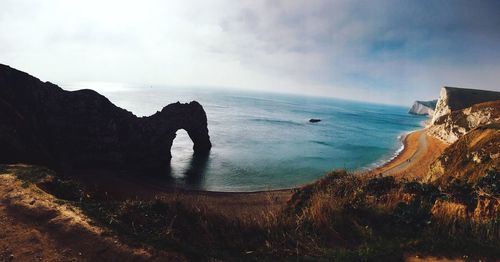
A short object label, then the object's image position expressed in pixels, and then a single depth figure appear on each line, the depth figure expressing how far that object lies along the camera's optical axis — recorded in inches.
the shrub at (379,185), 509.7
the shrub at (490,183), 415.8
